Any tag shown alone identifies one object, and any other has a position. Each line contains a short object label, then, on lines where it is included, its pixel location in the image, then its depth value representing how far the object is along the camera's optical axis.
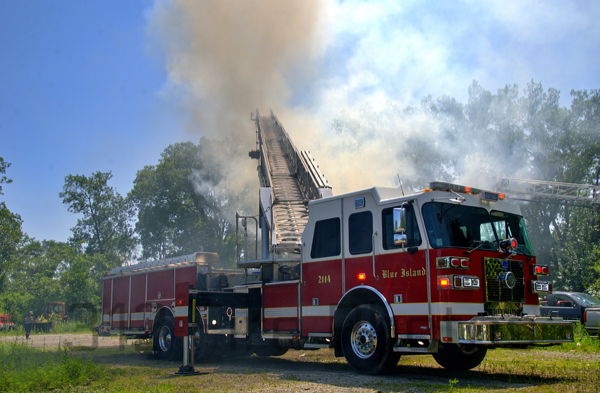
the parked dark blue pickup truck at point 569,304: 16.23
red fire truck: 7.05
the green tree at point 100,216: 59.22
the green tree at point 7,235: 36.91
